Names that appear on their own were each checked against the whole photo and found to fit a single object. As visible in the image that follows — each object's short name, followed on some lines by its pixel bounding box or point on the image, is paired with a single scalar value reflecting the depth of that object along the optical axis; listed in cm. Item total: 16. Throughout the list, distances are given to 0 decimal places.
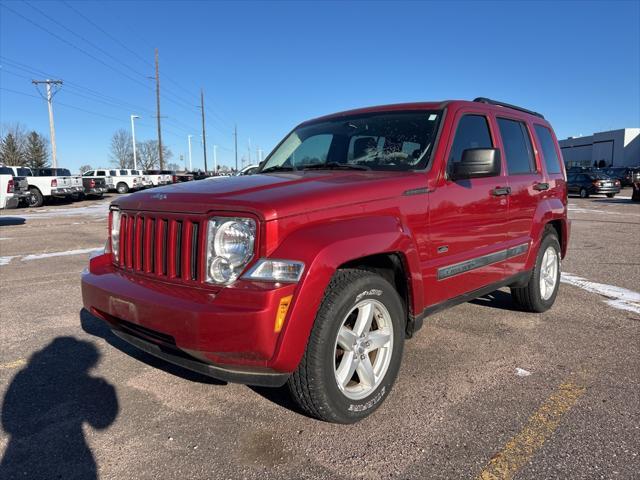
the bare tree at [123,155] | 9331
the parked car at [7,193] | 1342
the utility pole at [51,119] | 3928
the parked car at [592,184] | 2673
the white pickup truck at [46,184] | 2208
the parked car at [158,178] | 3459
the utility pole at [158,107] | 4309
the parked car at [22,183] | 2033
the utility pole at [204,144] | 5562
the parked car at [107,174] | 3307
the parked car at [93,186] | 2597
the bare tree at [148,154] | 9819
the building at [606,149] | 6231
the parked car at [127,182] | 3347
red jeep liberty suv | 244
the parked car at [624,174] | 3666
